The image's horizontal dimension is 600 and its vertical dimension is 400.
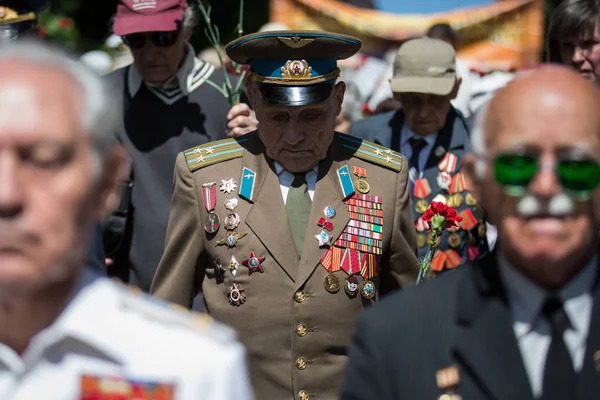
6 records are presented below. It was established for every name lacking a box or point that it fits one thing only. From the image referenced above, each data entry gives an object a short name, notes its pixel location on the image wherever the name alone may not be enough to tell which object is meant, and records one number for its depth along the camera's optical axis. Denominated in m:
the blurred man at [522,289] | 5.41
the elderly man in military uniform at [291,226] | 8.74
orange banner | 23.25
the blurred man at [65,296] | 4.88
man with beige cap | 11.81
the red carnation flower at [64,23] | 28.79
